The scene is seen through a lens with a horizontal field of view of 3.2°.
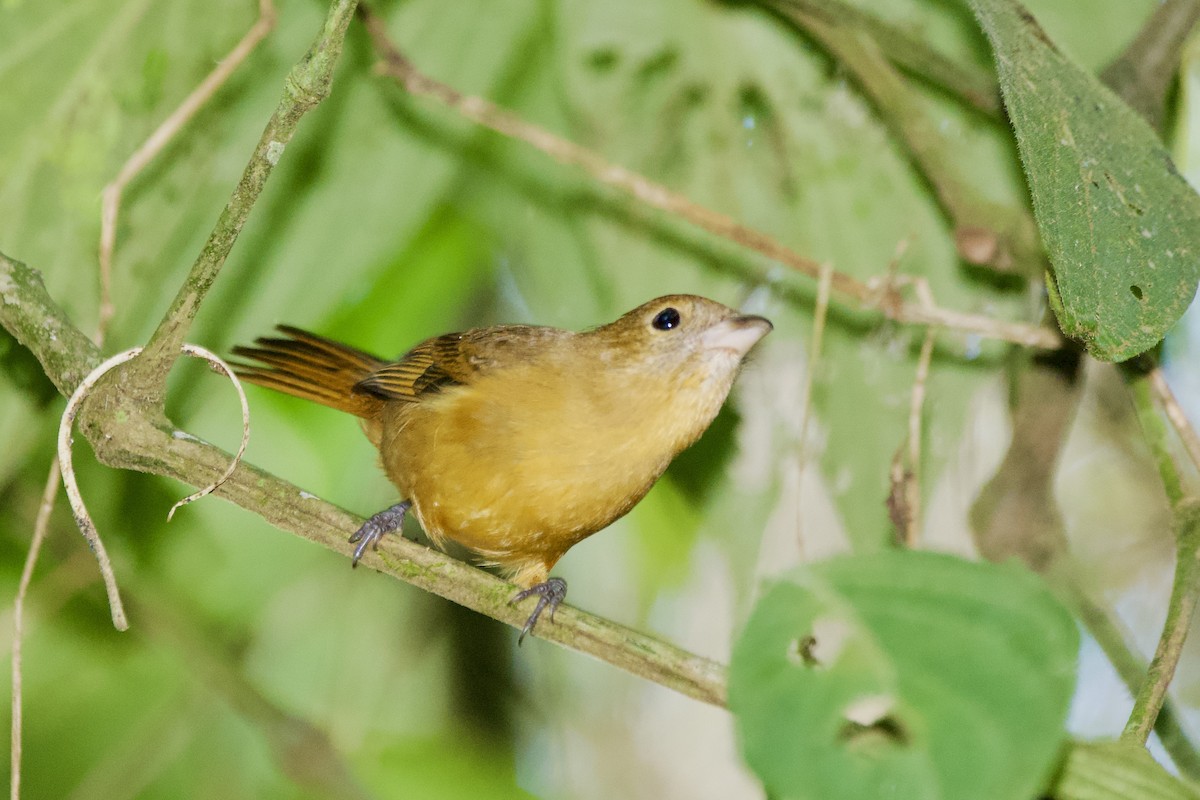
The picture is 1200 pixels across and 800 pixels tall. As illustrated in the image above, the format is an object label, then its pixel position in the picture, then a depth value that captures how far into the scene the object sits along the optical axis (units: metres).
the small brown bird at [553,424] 5.56
